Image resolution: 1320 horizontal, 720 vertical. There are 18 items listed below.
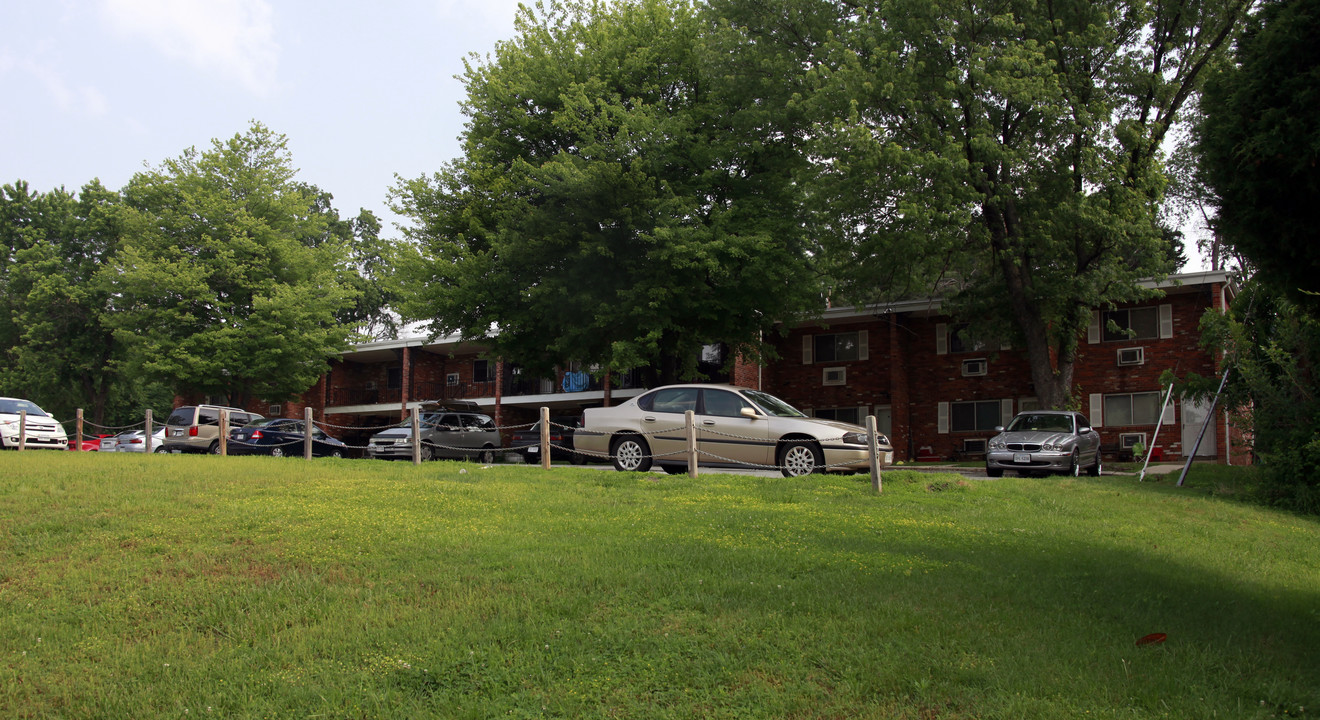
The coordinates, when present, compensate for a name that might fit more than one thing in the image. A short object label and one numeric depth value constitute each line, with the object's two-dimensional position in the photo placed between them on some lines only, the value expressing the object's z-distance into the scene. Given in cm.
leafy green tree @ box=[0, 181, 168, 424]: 4072
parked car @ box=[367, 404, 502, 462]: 2140
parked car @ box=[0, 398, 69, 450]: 2259
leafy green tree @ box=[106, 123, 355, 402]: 3191
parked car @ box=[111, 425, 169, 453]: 3138
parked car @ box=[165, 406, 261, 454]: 2388
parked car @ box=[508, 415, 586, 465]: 2550
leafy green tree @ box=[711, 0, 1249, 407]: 1934
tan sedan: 1426
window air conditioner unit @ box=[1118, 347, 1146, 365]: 2633
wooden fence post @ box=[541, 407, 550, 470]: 1465
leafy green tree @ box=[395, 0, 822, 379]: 2127
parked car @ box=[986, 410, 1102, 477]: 1761
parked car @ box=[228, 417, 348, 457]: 2330
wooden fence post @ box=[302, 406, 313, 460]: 1661
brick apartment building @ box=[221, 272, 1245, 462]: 2592
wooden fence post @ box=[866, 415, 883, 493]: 1177
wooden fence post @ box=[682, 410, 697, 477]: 1313
